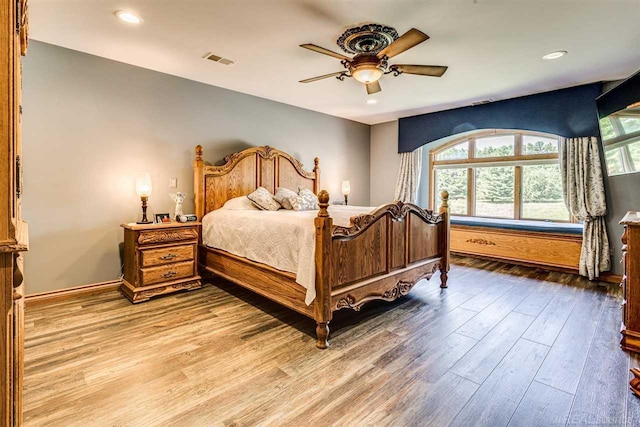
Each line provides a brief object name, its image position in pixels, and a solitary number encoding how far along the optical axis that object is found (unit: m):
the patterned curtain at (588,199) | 3.90
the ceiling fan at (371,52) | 2.50
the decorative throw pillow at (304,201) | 4.28
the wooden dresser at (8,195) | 0.84
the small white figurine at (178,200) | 3.68
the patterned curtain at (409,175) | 5.87
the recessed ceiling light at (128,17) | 2.44
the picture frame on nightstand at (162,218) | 3.53
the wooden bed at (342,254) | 2.32
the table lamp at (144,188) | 3.35
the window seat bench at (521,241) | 4.25
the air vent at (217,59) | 3.18
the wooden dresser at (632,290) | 2.22
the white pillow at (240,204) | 3.99
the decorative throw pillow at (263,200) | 4.08
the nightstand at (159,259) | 3.17
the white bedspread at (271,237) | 2.38
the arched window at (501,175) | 4.91
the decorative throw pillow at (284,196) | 4.30
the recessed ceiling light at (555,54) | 3.06
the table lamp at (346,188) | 5.67
